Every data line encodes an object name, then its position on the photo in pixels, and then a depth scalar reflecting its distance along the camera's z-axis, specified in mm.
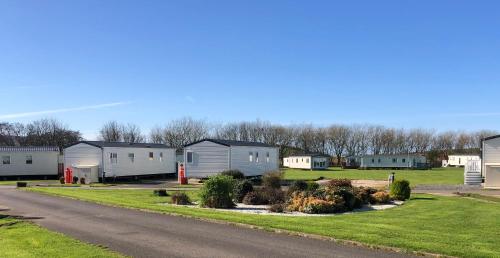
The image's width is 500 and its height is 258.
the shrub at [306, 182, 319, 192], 20156
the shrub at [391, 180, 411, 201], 21766
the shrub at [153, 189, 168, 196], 23047
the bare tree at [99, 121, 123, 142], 89562
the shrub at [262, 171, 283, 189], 23688
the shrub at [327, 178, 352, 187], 22055
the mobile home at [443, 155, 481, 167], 92731
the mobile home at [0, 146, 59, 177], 44625
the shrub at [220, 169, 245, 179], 32812
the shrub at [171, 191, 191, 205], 19378
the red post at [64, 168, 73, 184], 37500
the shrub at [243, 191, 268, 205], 19406
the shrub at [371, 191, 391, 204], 19953
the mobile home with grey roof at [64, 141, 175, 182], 38125
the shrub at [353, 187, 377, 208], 18444
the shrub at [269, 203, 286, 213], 16828
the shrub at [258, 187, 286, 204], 19312
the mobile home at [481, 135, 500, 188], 33312
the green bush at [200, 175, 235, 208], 18062
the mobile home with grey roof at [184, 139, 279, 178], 36406
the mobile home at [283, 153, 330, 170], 77375
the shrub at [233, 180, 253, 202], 20109
